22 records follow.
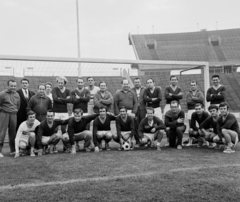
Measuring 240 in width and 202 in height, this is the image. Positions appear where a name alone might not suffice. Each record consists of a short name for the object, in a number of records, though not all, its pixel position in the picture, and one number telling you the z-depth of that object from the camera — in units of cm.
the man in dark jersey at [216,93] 608
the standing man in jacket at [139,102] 624
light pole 1754
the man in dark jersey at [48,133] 528
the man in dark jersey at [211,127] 561
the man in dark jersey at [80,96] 588
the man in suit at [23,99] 578
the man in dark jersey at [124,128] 571
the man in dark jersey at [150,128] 570
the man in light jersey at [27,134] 520
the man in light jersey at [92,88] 625
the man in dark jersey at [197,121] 591
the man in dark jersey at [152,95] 607
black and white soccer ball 561
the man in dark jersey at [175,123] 580
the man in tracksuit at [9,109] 530
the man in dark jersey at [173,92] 623
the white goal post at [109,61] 699
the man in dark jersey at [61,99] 577
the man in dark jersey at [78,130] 545
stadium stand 3022
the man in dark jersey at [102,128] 560
